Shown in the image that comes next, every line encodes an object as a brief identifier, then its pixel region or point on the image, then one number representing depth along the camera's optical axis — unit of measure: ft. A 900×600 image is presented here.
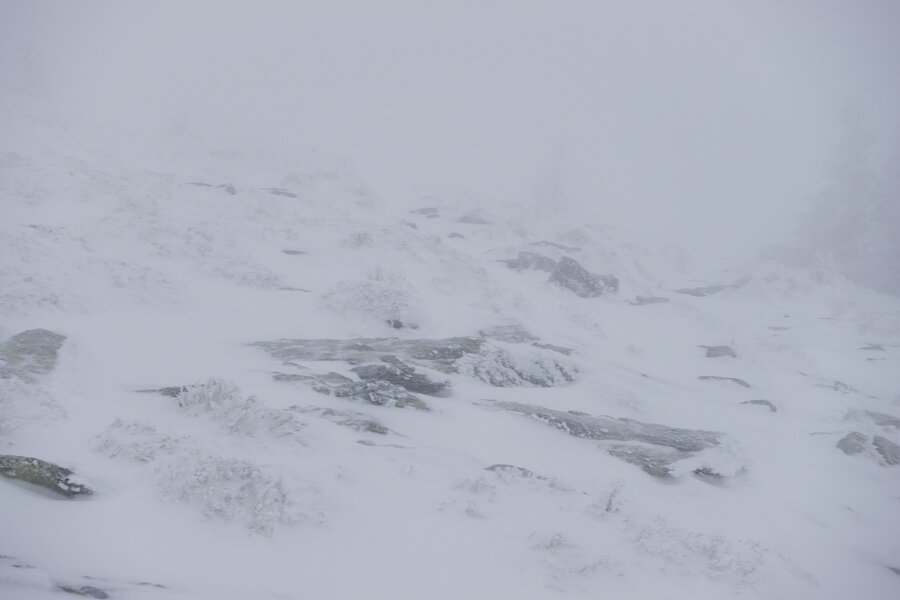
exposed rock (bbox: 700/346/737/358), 58.03
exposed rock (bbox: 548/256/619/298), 74.33
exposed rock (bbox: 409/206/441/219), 108.88
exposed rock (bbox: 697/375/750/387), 50.24
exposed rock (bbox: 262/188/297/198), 87.56
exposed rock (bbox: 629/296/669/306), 76.23
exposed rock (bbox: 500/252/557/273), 81.26
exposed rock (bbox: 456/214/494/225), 104.41
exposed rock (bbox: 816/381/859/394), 54.39
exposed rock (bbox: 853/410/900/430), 44.45
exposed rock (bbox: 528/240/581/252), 92.75
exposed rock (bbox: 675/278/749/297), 95.09
